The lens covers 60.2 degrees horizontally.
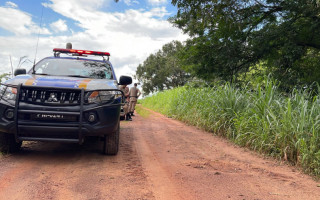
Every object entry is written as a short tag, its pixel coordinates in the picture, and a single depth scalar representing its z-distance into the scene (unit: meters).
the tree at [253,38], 6.95
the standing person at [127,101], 10.66
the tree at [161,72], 42.43
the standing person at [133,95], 12.78
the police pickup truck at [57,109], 3.63
